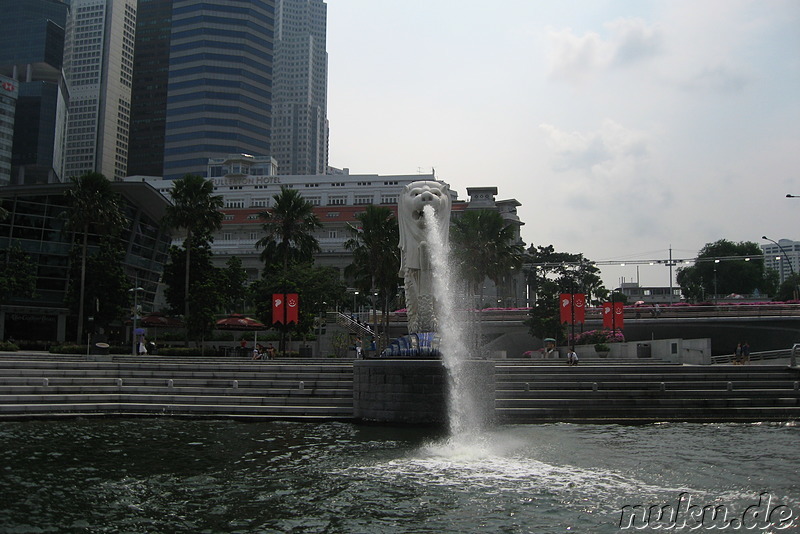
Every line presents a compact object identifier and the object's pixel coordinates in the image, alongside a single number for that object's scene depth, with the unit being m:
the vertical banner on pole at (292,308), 43.84
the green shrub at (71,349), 42.69
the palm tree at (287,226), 57.50
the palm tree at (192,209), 50.25
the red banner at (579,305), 45.81
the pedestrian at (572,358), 37.22
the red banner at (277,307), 43.75
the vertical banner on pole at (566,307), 45.00
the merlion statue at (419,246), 28.00
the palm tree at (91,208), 47.59
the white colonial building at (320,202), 102.81
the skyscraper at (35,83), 159.50
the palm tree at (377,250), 49.44
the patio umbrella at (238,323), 49.72
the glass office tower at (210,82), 161.88
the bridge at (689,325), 62.53
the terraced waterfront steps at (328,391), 24.94
